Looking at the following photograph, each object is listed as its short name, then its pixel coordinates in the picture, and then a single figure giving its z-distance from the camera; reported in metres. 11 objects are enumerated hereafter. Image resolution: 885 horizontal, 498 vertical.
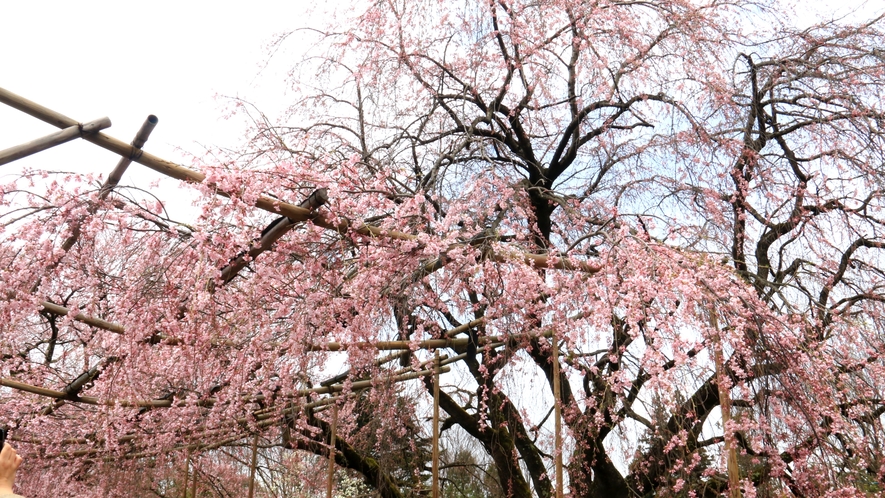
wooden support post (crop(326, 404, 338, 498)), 5.75
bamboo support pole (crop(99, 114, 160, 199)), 2.58
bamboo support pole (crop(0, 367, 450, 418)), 4.98
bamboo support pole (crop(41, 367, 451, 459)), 5.61
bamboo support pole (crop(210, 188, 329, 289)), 2.90
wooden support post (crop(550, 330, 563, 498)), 4.05
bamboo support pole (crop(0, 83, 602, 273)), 2.53
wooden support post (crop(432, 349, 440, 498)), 4.88
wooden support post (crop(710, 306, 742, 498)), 3.19
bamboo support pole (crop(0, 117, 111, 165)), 2.38
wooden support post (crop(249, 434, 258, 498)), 6.73
